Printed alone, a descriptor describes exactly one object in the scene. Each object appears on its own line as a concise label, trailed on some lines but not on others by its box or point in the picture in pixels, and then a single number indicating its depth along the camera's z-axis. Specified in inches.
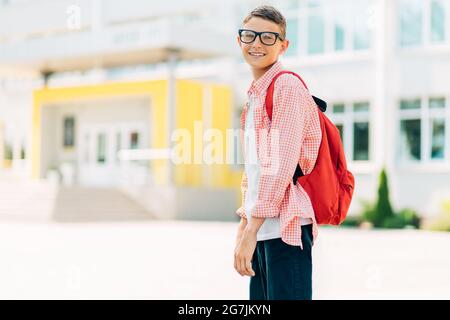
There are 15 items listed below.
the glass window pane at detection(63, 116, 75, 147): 1015.6
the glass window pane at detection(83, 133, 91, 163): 993.5
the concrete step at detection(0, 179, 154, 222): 729.0
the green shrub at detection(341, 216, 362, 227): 732.1
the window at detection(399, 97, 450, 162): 756.0
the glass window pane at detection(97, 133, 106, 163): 976.9
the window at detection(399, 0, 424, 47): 769.6
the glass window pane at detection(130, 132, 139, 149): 930.7
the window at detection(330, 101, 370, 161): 805.9
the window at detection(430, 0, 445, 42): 757.3
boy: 96.0
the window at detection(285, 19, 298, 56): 860.6
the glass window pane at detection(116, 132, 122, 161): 956.0
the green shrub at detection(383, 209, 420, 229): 690.8
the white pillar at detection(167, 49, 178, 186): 784.3
